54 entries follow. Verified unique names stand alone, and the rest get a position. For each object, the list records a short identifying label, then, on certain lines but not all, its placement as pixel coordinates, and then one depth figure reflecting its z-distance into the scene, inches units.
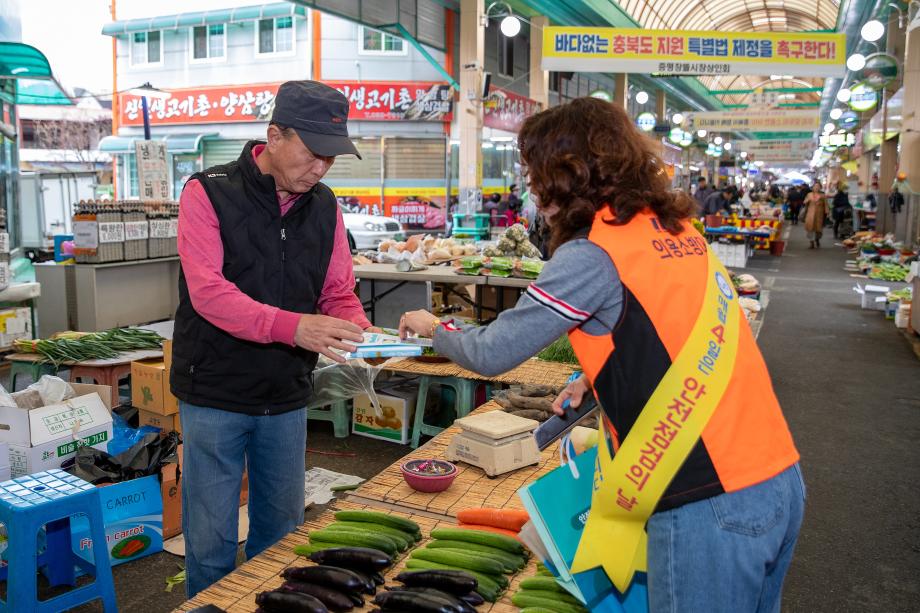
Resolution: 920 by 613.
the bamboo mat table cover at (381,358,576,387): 218.1
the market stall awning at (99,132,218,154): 1000.9
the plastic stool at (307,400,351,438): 247.0
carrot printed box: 153.4
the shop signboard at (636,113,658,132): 931.3
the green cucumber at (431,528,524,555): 104.0
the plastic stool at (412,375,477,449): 231.1
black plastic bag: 162.7
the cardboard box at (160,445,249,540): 169.0
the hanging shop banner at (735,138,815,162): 1457.9
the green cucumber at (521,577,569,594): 92.7
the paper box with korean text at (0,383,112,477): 160.7
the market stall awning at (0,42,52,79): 357.4
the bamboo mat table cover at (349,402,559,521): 123.2
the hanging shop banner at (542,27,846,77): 559.8
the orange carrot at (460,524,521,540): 110.8
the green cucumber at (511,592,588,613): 88.3
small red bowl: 127.3
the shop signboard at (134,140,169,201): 378.9
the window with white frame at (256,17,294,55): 948.0
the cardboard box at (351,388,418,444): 241.0
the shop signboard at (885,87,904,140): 660.3
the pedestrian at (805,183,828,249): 937.5
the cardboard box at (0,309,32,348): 289.3
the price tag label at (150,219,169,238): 355.6
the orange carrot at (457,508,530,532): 111.7
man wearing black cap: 94.9
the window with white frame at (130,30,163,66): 1027.9
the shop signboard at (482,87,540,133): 717.3
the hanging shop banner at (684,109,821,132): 1014.4
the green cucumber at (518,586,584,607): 90.4
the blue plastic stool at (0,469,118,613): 122.3
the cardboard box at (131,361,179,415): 193.5
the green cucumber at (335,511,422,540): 109.1
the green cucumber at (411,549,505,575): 96.7
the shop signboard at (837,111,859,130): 902.9
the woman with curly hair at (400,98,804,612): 62.8
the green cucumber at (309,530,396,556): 102.2
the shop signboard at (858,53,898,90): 573.6
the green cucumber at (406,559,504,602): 92.0
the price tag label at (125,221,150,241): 340.5
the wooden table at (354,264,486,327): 299.7
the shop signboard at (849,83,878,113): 622.8
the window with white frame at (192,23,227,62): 987.3
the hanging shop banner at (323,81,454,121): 919.0
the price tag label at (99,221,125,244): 327.0
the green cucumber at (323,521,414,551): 104.9
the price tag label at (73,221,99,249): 323.6
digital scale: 136.6
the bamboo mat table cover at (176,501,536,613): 91.7
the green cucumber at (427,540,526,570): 100.7
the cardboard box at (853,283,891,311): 499.2
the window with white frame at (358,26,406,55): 922.1
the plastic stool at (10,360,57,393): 220.4
